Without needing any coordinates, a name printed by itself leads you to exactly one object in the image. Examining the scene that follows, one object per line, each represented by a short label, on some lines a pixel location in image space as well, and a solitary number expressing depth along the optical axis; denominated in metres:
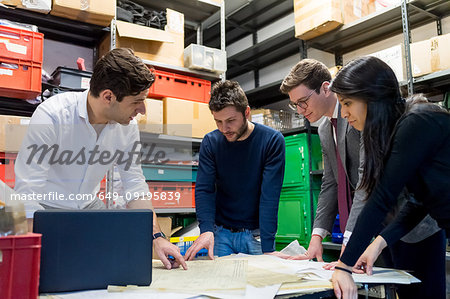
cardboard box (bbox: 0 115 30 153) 2.16
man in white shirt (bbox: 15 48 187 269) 1.28
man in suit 1.40
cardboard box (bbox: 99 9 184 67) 2.58
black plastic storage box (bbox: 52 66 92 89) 2.38
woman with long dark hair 0.87
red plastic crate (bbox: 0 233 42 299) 0.56
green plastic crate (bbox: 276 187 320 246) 3.05
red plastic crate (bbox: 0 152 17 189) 2.17
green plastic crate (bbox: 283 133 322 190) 3.09
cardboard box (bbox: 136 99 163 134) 2.62
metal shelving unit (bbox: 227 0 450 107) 2.65
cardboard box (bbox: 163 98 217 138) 2.71
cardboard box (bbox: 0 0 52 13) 2.23
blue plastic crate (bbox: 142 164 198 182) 2.69
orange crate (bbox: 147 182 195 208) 2.72
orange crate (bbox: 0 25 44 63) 2.16
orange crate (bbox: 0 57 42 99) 2.16
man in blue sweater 1.51
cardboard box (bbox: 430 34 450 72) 2.31
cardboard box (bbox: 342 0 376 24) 2.87
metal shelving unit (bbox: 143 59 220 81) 2.73
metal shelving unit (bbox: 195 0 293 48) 3.73
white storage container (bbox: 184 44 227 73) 2.88
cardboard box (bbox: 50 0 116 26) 2.34
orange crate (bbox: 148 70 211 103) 2.75
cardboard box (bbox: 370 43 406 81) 2.51
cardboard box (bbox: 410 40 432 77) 2.40
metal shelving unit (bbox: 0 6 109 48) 2.38
